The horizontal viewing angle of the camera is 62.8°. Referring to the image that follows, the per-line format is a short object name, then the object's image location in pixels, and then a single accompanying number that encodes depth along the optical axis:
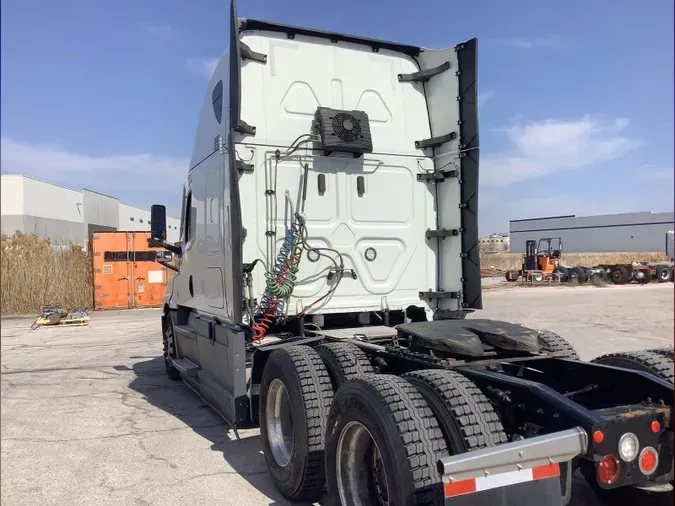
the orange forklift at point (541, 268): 30.77
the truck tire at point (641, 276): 30.80
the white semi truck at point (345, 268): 3.32
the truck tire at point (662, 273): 30.62
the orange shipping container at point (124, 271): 20.39
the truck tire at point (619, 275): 30.94
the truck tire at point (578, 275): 30.63
